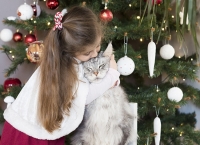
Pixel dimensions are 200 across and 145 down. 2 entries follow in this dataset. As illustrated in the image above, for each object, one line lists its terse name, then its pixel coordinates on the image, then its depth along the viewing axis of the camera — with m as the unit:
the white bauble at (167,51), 1.57
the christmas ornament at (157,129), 1.53
